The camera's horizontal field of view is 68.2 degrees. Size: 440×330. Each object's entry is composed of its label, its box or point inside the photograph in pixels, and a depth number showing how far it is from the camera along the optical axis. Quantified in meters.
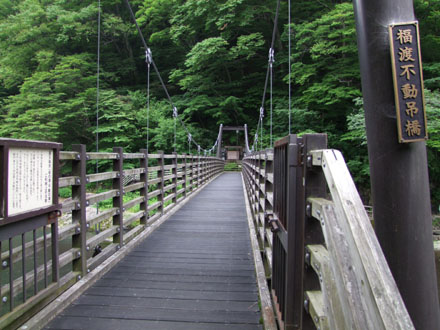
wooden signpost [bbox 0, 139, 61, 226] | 1.63
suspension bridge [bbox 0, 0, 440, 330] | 0.81
